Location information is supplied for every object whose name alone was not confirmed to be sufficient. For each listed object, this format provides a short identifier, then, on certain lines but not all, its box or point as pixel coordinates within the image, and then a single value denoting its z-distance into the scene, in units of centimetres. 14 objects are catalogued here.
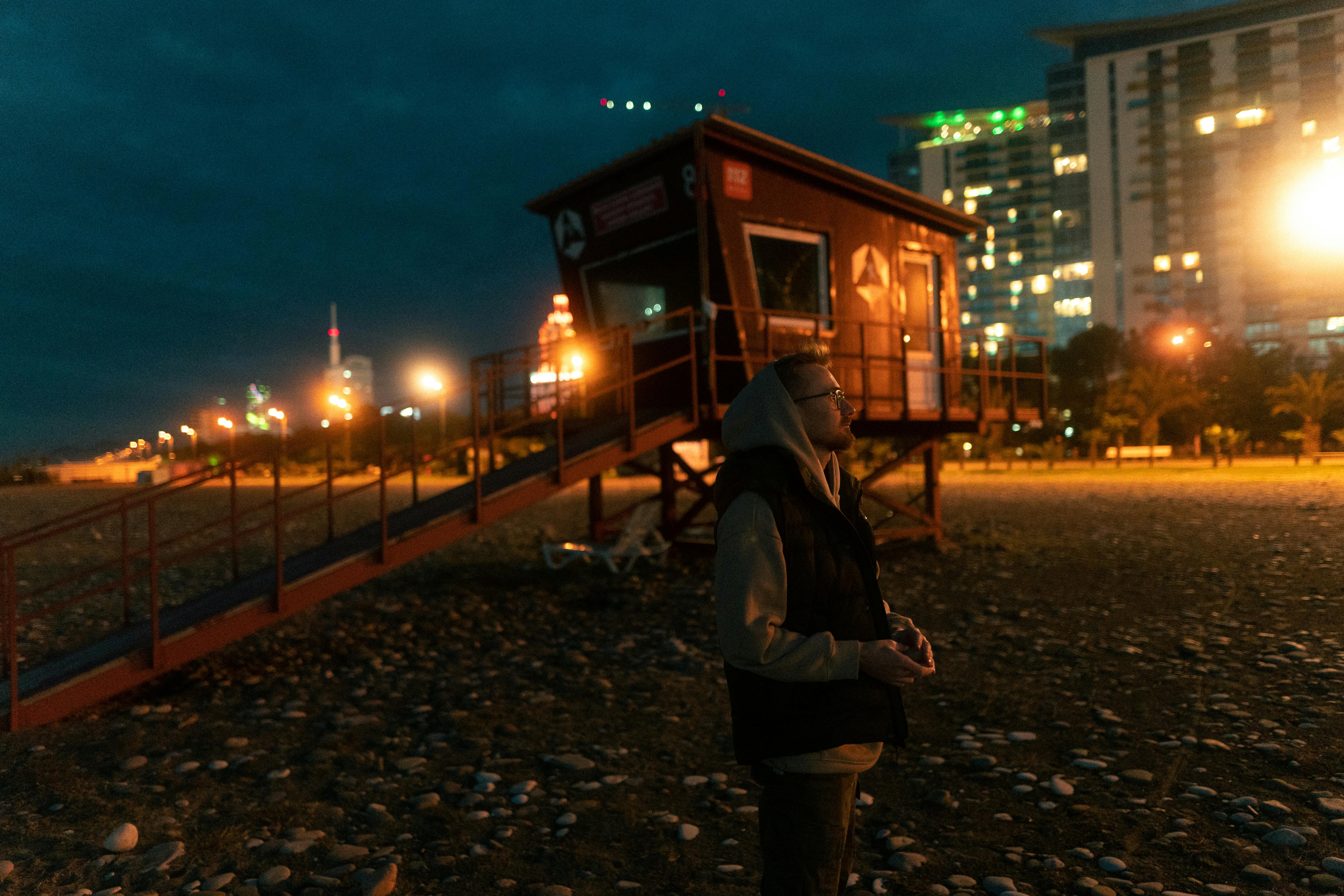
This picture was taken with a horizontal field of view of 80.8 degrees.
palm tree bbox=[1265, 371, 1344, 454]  3884
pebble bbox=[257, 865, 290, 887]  352
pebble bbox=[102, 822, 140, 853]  382
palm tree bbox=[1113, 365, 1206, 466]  4812
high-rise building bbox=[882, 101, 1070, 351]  15262
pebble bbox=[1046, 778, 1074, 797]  413
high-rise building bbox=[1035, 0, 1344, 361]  9594
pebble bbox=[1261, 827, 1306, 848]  349
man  201
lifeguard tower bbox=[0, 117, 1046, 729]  620
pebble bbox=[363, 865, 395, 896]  341
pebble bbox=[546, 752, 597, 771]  472
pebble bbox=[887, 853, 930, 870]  349
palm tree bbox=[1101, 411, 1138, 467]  4462
